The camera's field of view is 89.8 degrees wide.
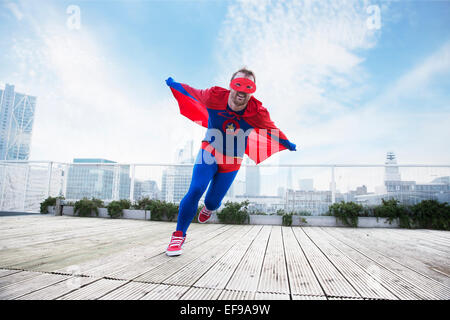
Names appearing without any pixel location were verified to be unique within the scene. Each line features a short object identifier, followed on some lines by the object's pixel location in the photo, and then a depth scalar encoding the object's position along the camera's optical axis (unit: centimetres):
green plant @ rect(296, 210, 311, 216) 544
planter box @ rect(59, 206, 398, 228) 525
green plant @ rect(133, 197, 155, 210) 618
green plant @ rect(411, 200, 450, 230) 500
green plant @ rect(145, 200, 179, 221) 569
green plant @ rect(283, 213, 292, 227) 522
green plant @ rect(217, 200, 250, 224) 537
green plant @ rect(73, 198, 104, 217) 638
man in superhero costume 221
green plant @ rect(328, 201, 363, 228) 524
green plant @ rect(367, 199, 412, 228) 514
